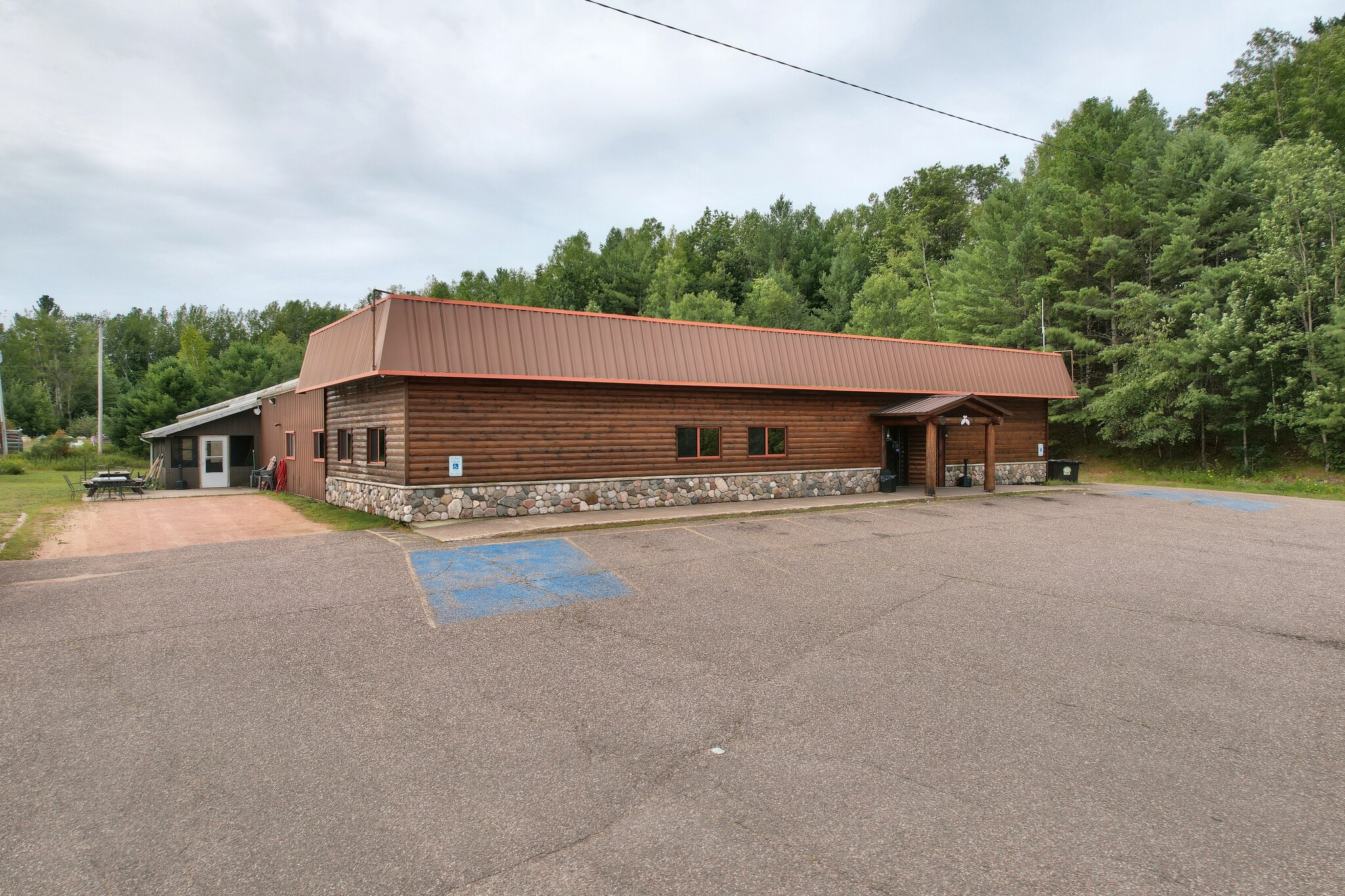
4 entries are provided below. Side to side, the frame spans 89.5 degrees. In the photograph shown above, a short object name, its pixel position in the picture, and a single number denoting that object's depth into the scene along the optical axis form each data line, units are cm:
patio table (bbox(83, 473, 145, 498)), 1962
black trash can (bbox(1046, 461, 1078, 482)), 2373
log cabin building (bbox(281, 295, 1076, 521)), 1402
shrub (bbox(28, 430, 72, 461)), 3616
